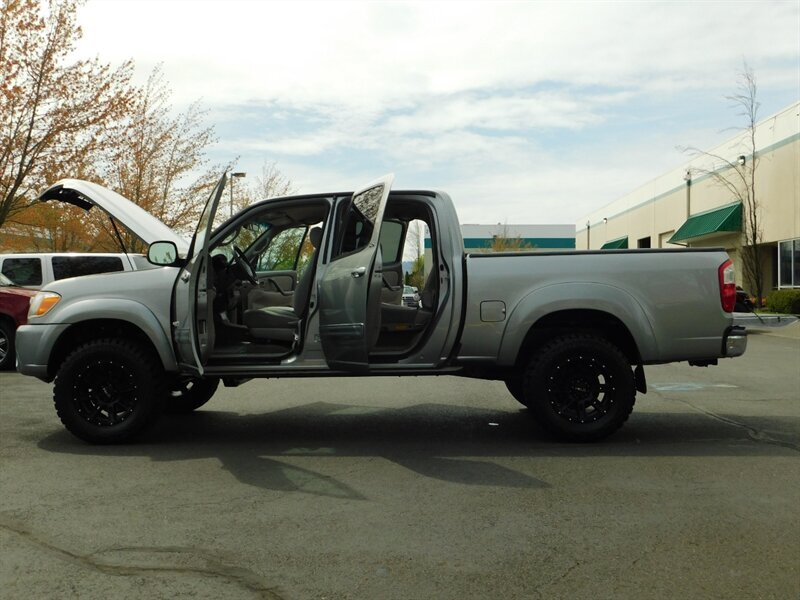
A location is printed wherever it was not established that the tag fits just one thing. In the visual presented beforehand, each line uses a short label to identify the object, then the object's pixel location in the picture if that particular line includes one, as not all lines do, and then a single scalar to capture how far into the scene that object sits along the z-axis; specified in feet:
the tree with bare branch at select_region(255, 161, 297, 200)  132.74
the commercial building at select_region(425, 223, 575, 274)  211.20
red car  42.14
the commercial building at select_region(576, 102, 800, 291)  90.33
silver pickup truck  21.48
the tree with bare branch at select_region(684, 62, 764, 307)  97.02
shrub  78.84
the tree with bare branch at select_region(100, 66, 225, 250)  90.94
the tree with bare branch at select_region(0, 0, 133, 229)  69.41
